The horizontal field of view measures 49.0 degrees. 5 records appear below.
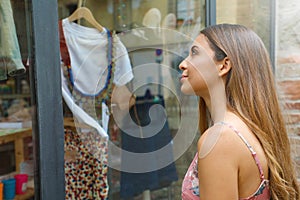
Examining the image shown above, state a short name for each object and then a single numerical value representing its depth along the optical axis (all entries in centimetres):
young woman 67
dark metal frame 80
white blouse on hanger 140
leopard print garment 149
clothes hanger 148
